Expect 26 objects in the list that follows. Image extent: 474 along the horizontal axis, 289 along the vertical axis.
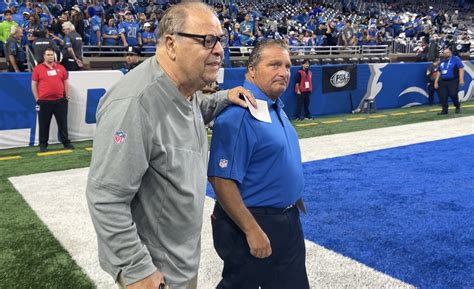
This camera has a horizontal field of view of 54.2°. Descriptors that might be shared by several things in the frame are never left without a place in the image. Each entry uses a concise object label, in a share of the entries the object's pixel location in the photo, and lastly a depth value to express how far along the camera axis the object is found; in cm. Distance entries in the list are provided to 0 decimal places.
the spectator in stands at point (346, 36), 2305
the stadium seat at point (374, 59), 2130
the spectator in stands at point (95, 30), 1647
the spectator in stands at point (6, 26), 1331
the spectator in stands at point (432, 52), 2055
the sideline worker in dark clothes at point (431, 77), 1588
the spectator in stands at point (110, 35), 1642
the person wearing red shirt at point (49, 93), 870
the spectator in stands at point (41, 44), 995
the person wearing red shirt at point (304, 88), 1323
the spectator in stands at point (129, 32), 1639
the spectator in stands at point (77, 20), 1515
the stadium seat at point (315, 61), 1909
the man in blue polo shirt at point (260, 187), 231
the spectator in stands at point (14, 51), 1226
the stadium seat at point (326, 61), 1923
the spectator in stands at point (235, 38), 1936
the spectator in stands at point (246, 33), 1962
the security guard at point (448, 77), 1326
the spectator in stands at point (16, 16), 1481
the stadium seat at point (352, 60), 2038
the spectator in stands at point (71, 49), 1219
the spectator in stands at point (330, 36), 2313
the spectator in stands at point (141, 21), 1751
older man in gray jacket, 155
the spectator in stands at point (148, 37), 1682
